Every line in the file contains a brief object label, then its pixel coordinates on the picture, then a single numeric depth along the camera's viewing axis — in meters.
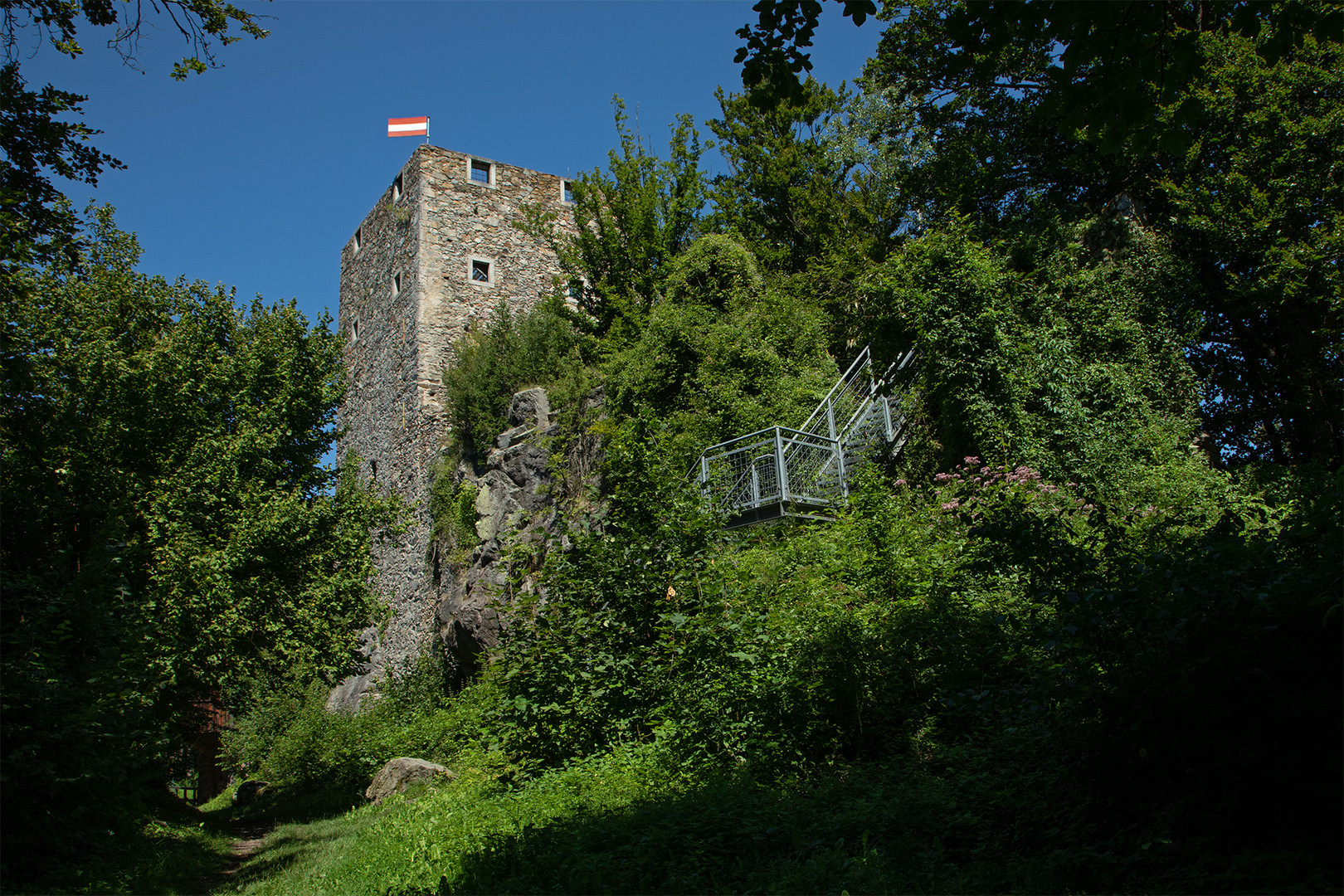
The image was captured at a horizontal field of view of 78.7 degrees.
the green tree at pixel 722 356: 12.74
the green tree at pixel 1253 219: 10.58
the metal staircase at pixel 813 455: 10.91
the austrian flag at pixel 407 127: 22.27
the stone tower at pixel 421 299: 20.05
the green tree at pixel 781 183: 17.17
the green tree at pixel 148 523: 6.20
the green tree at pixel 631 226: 16.98
